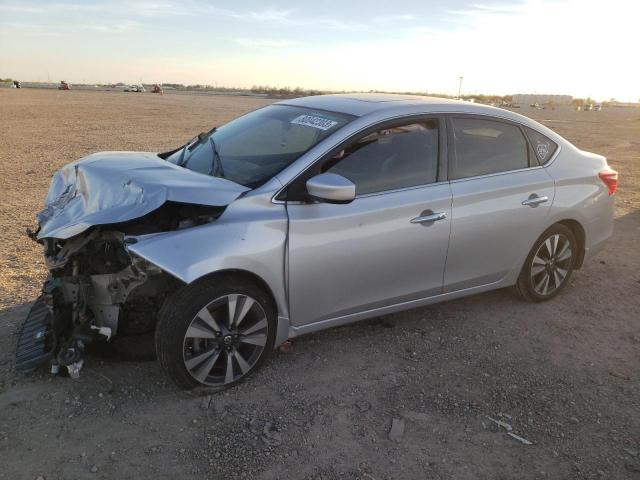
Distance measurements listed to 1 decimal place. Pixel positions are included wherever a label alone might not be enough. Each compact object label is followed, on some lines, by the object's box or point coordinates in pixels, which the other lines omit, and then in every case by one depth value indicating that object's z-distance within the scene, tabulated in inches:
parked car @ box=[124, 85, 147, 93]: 3580.2
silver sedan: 122.7
